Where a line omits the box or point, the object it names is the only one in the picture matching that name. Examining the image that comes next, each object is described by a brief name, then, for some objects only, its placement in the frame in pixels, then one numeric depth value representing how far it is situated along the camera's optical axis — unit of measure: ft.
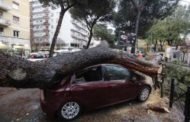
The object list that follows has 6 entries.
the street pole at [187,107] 7.95
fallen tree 6.59
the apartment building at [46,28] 114.43
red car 8.33
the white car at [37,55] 42.61
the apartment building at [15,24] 51.64
